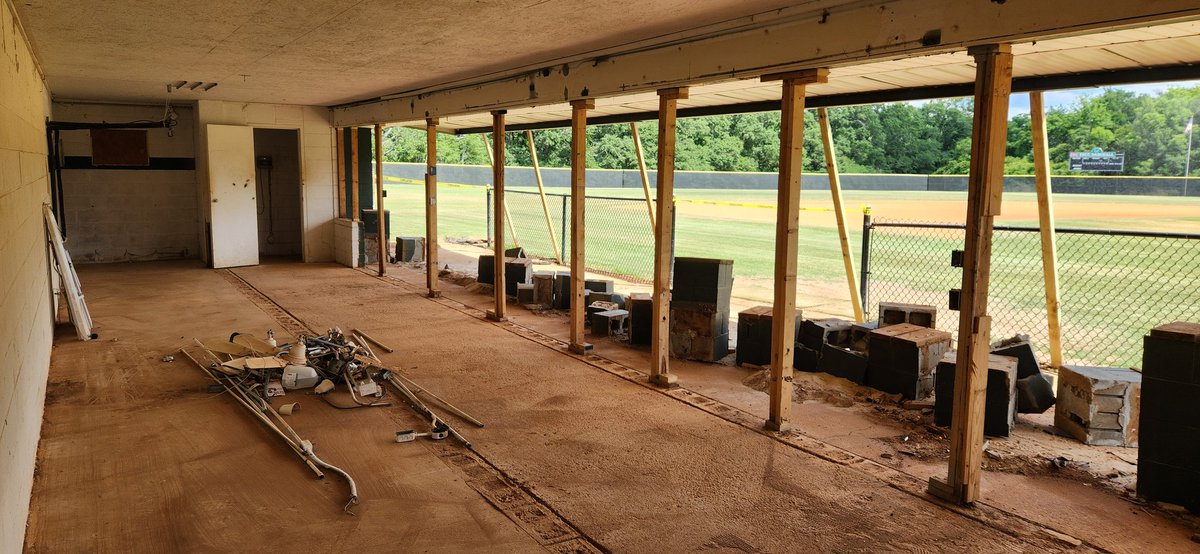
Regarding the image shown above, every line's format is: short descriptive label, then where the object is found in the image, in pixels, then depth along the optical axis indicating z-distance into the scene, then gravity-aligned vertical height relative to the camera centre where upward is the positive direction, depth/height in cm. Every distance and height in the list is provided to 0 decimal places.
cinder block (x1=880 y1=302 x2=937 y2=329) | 659 -106
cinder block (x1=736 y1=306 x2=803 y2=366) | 685 -132
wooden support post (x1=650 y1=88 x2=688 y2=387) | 611 -43
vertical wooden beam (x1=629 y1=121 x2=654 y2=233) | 1095 +44
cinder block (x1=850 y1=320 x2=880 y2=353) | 645 -123
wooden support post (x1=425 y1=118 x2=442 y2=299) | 1019 -27
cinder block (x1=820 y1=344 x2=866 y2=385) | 623 -145
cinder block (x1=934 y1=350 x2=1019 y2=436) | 502 -135
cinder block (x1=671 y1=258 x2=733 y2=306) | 696 -82
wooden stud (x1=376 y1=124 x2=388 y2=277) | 1171 -32
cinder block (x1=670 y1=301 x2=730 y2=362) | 706 -133
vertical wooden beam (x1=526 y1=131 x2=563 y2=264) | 1390 -1
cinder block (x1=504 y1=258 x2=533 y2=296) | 1049 -117
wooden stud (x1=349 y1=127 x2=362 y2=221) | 1364 +24
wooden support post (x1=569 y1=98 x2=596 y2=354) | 717 -26
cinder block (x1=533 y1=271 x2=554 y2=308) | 981 -128
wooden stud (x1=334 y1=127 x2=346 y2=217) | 1377 +38
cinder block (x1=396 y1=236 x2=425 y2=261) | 1420 -113
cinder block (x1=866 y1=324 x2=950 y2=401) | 577 -129
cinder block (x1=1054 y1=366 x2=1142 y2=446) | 487 -138
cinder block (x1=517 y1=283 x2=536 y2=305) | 999 -138
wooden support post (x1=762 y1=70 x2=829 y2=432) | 498 -33
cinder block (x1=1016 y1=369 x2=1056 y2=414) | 545 -145
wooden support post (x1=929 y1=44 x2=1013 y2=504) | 382 -38
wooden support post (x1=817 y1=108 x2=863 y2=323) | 801 -17
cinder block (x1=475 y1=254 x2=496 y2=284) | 1102 -117
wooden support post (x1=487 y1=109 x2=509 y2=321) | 861 -21
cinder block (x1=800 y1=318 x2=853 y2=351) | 670 -126
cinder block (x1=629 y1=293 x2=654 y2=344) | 776 -132
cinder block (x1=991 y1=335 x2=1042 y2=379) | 560 -120
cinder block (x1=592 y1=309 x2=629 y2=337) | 825 -144
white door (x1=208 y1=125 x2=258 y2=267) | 1262 -10
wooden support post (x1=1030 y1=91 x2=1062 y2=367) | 657 -34
